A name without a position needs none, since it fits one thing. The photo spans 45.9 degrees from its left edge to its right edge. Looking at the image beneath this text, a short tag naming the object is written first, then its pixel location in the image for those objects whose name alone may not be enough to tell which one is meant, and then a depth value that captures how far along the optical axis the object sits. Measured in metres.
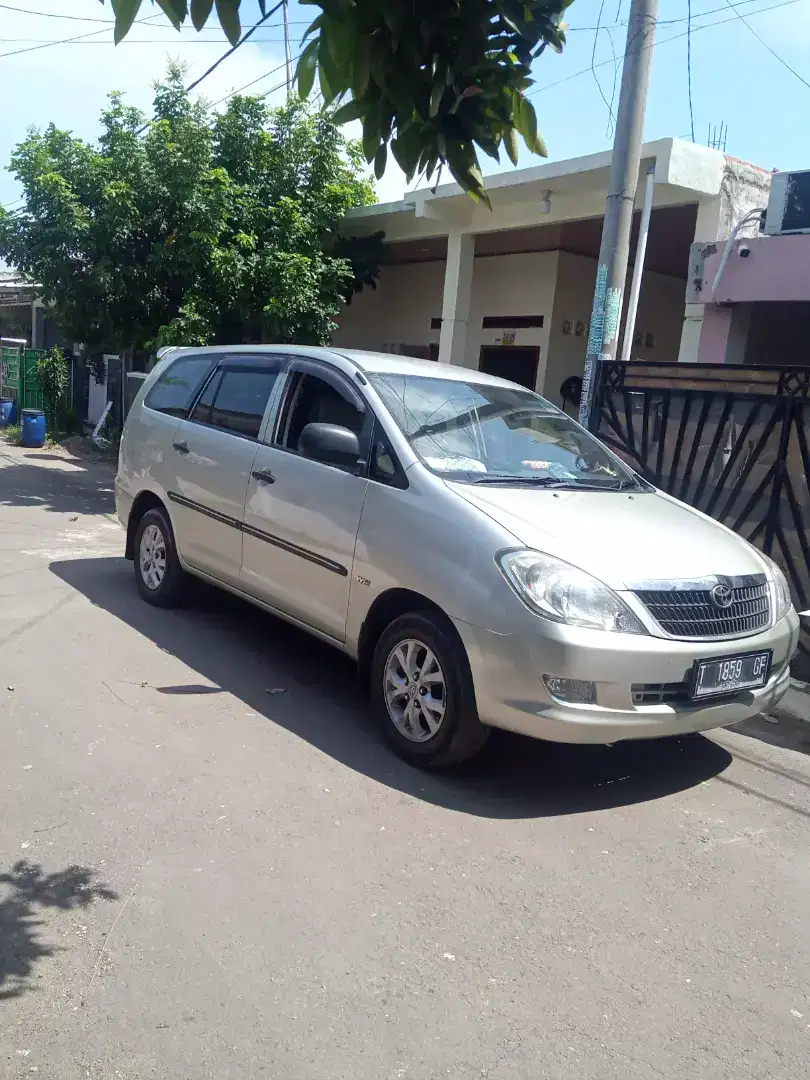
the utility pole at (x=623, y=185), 7.20
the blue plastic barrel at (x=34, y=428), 17.61
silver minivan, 3.99
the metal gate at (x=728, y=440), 6.50
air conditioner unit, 8.41
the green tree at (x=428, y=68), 2.43
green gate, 20.56
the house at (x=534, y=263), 9.45
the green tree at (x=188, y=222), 12.27
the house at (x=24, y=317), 25.56
